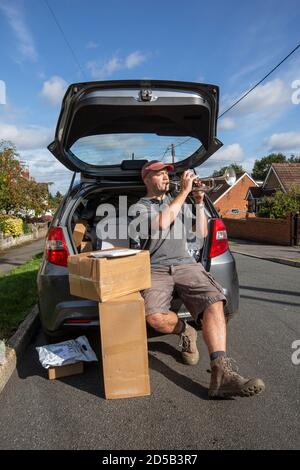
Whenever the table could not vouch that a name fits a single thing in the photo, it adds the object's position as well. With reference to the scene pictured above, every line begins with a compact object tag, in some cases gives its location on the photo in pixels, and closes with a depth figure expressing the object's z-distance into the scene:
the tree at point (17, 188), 21.25
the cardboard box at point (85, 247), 3.96
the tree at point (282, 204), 21.22
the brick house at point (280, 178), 33.31
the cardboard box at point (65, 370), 3.12
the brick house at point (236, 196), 45.91
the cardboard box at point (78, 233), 3.92
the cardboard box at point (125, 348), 2.76
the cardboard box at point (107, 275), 2.70
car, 3.20
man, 2.80
